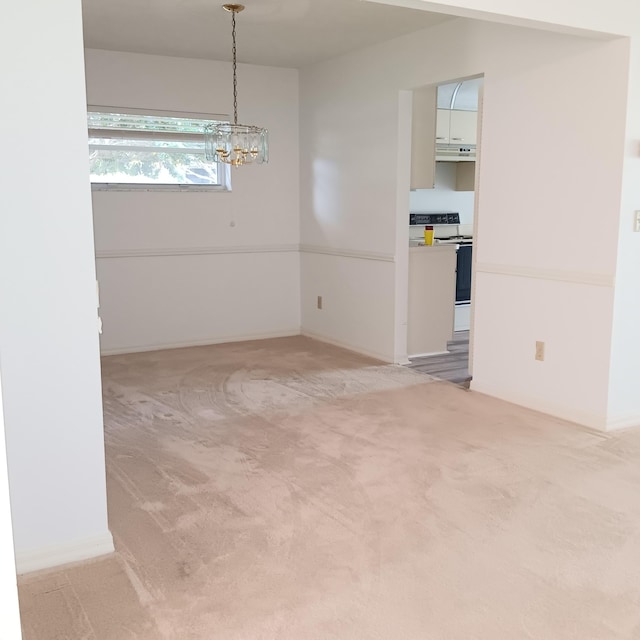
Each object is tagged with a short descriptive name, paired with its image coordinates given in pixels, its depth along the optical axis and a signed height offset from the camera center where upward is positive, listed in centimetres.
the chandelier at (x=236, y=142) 468 +37
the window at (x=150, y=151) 580 +39
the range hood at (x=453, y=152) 673 +43
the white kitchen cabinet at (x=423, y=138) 536 +45
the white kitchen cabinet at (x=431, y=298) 570 -79
